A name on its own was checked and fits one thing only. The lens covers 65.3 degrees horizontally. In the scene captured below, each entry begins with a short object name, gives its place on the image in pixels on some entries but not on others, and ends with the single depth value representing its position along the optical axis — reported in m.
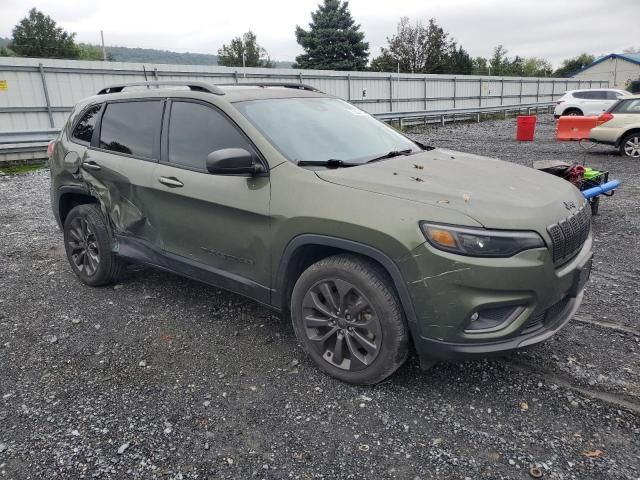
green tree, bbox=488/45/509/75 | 71.46
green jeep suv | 2.58
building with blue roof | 65.12
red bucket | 16.14
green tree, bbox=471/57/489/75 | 60.93
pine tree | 40.59
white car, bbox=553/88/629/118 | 20.86
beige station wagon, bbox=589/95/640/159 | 11.99
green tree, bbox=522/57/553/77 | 79.47
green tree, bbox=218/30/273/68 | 61.03
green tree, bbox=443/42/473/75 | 54.94
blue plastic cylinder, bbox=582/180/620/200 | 6.10
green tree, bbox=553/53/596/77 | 80.24
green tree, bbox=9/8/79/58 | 53.88
